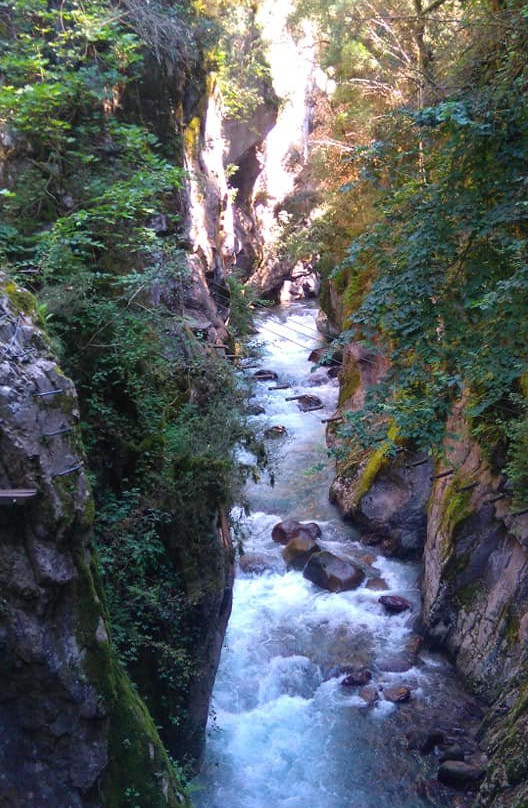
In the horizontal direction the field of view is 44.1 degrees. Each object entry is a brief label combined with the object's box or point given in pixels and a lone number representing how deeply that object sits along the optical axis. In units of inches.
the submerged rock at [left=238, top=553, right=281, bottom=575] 471.2
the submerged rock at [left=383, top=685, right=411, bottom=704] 354.3
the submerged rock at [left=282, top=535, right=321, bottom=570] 476.7
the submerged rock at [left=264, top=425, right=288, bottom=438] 565.9
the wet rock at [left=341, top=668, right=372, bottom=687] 369.4
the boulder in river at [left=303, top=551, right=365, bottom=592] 447.2
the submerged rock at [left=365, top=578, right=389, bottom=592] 444.8
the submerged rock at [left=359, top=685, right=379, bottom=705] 358.0
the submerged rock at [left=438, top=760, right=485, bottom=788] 295.6
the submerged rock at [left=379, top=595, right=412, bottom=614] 422.6
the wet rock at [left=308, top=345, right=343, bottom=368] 781.7
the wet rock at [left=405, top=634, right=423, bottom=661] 388.2
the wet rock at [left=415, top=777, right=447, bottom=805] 292.7
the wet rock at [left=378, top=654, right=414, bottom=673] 377.0
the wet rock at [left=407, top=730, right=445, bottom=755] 320.0
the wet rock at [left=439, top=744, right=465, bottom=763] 310.2
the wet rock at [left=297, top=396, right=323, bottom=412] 682.8
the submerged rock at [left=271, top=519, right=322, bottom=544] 501.0
